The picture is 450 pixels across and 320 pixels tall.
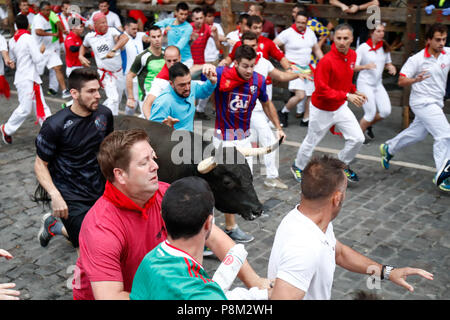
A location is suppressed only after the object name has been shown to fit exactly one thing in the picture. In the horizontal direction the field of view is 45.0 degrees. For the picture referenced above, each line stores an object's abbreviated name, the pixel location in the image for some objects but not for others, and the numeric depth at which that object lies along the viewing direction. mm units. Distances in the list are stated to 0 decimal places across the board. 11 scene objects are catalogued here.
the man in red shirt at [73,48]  13211
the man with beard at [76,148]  5344
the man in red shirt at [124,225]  3383
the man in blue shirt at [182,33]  11562
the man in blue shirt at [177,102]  6395
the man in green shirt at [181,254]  2629
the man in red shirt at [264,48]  9773
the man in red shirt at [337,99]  8203
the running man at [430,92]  8297
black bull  5793
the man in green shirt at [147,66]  9469
